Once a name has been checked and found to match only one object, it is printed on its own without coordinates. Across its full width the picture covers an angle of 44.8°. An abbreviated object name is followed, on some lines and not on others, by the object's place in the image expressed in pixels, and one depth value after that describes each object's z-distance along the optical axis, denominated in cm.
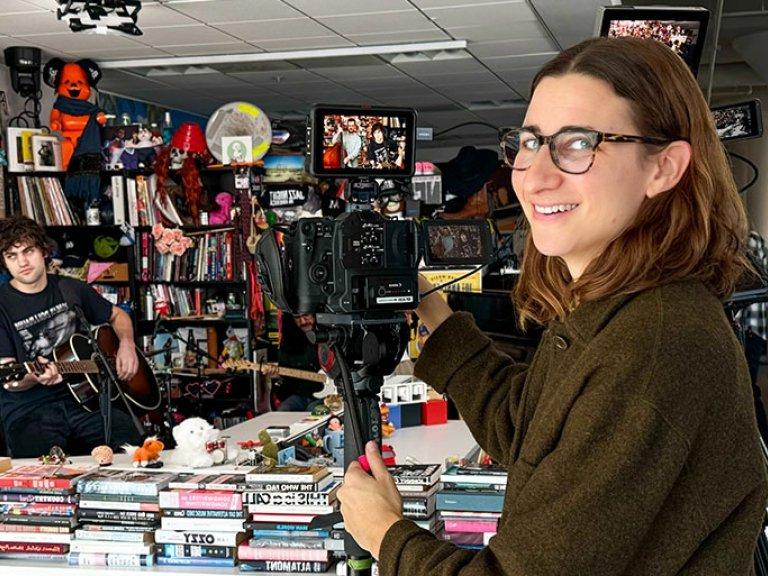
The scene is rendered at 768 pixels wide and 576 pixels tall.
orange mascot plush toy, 683
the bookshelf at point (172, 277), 675
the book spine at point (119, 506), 224
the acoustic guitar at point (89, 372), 444
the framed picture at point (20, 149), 684
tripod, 153
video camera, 155
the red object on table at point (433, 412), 376
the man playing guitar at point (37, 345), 446
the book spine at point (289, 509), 218
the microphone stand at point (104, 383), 433
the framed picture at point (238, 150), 639
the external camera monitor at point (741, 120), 296
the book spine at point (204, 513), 220
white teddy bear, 266
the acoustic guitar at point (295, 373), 452
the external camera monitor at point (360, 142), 166
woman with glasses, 91
